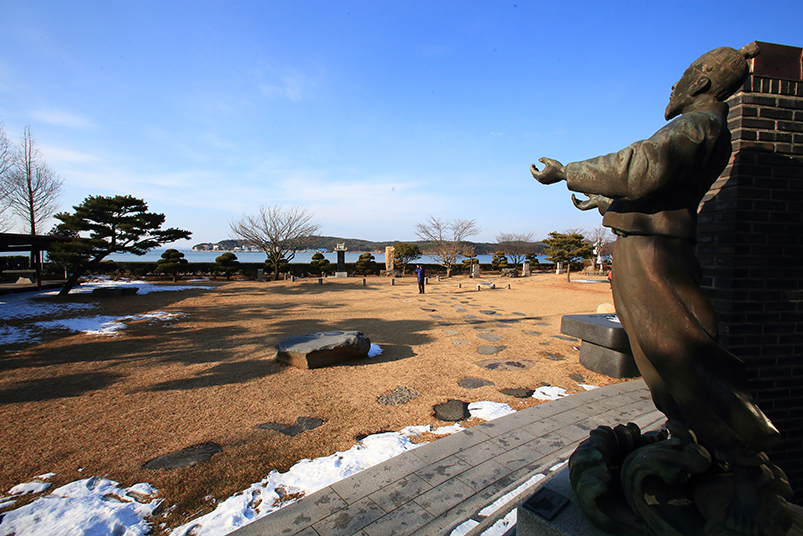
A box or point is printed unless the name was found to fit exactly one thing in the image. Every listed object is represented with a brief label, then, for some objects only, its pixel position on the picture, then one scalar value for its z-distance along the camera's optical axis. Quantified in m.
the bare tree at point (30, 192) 19.50
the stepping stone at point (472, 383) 4.89
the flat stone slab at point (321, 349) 5.62
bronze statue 1.34
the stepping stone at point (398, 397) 4.37
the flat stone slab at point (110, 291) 13.41
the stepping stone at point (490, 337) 7.50
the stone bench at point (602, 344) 5.04
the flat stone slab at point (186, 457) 3.04
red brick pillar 2.39
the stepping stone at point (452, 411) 3.94
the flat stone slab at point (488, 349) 6.55
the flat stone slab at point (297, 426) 3.64
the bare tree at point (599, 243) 33.12
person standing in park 16.34
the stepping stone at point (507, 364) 5.67
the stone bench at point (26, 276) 16.60
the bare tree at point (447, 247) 28.39
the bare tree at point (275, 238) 24.97
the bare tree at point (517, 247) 33.91
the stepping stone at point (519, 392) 4.52
